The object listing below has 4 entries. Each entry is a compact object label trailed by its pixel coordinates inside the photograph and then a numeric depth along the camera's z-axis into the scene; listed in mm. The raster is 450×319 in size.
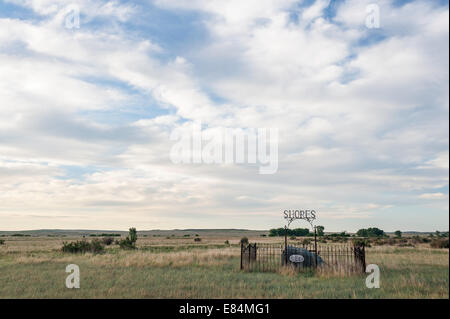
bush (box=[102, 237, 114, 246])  49744
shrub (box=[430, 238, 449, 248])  41562
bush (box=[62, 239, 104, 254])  32125
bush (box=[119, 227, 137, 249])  37875
